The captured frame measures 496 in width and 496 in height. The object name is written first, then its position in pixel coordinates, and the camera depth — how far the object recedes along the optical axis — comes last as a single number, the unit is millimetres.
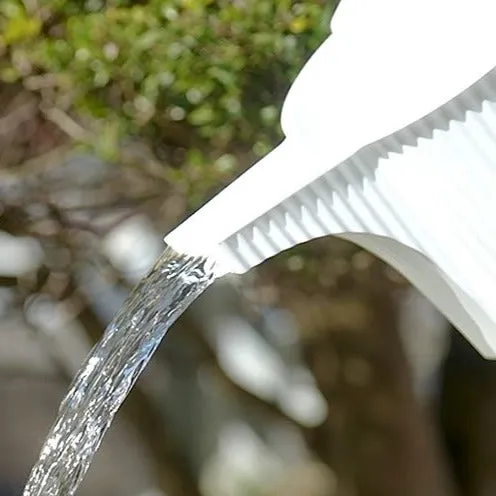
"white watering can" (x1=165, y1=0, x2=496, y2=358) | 781
